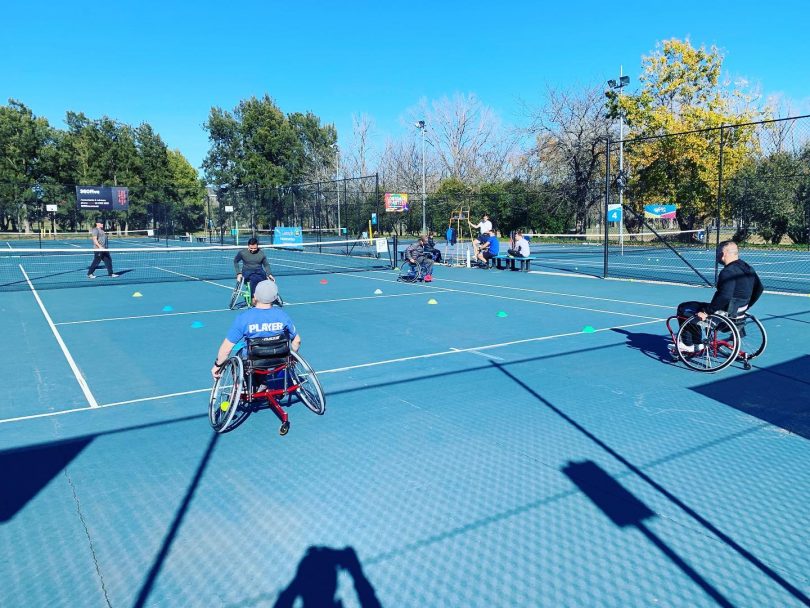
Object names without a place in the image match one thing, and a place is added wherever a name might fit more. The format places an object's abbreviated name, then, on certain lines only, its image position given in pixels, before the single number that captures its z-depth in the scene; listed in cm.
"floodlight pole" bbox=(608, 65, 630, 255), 2763
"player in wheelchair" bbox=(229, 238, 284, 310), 1023
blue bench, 1933
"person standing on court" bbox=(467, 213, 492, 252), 2045
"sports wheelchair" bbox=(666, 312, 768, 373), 659
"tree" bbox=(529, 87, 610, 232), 3550
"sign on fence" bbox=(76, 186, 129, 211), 4391
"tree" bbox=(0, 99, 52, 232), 4822
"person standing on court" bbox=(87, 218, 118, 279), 1753
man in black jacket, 657
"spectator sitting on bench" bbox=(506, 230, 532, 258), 1934
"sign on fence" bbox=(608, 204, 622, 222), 1950
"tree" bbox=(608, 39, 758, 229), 3075
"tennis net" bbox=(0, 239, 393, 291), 1866
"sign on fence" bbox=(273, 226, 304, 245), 3084
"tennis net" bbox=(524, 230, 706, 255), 3075
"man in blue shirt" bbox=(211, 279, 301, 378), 495
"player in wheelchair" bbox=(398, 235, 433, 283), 1642
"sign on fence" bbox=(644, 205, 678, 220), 3025
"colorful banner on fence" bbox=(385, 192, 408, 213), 3106
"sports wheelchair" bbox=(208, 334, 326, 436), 491
